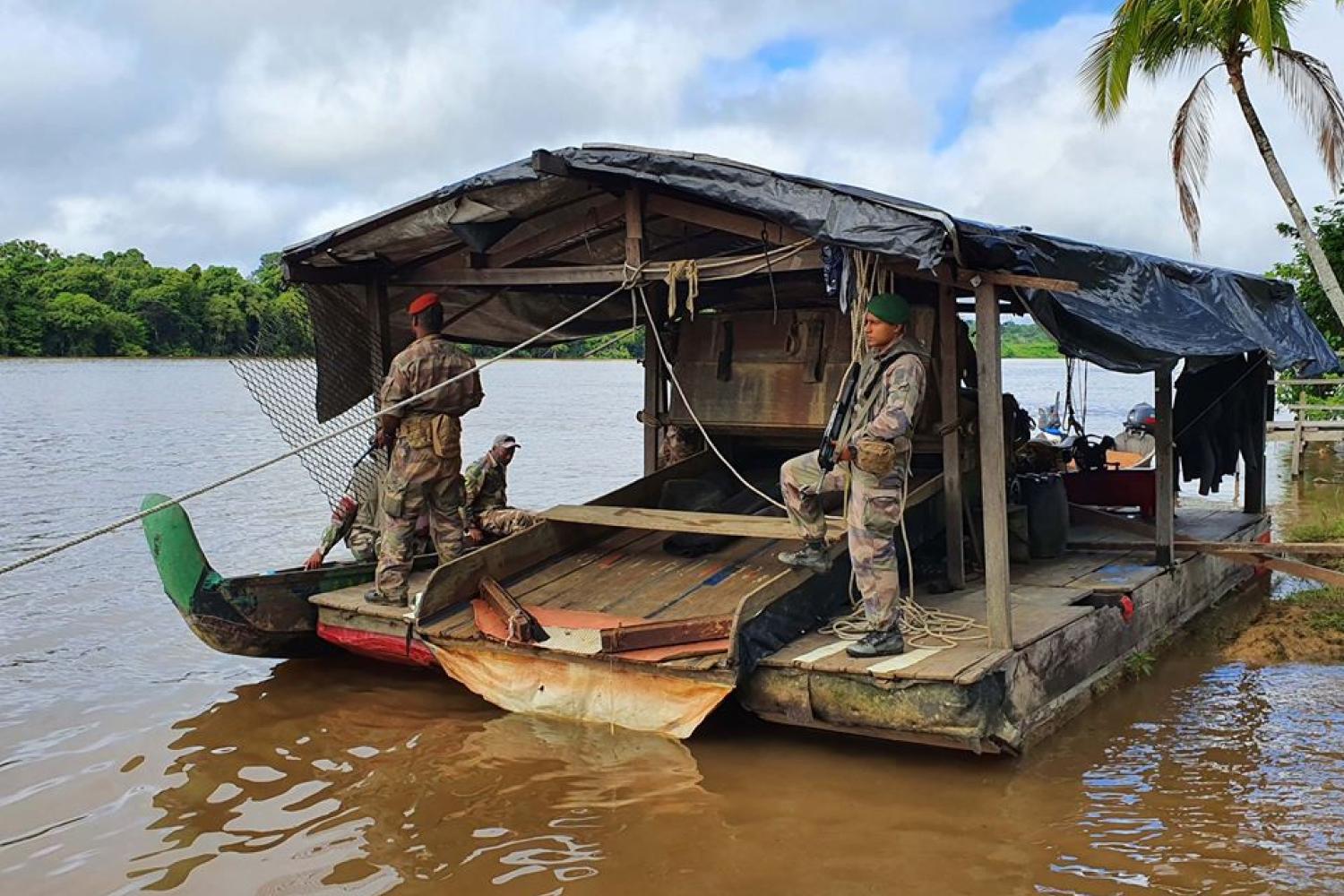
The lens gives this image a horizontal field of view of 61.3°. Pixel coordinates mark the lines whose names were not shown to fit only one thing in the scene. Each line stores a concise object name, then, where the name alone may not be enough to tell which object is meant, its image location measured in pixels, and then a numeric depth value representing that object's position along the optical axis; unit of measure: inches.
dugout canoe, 257.3
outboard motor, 542.3
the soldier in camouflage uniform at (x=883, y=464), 214.1
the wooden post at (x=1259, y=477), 383.2
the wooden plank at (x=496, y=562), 254.1
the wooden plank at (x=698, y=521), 241.6
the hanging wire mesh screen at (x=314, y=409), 311.0
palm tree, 534.3
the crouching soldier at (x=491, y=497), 320.2
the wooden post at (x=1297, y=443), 714.2
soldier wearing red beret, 266.2
